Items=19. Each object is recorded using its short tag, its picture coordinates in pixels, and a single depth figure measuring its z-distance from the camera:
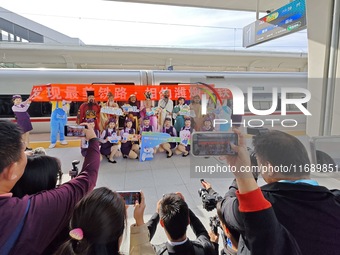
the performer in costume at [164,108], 5.82
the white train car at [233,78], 7.00
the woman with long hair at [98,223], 0.96
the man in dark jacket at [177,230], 1.54
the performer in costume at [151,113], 5.67
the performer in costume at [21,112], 5.76
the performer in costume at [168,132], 5.82
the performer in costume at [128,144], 5.51
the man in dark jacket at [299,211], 0.87
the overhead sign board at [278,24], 4.27
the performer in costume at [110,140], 5.41
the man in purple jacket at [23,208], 0.95
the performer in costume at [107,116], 5.52
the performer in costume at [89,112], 5.39
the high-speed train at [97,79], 6.55
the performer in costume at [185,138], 5.93
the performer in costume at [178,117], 5.91
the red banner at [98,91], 5.96
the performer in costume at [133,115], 5.55
